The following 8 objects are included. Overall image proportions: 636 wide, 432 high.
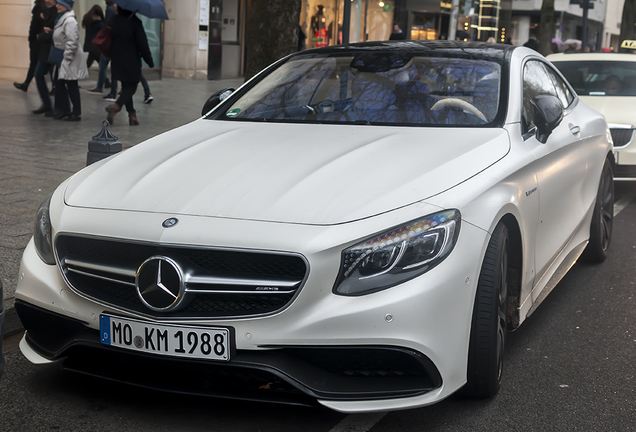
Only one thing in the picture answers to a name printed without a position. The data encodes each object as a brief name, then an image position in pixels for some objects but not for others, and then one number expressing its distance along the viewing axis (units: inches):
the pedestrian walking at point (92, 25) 616.4
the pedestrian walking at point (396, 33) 965.2
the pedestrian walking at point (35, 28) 557.0
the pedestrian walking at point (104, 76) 605.3
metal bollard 246.1
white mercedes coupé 112.5
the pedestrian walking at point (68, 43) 445.7
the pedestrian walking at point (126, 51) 457.7
